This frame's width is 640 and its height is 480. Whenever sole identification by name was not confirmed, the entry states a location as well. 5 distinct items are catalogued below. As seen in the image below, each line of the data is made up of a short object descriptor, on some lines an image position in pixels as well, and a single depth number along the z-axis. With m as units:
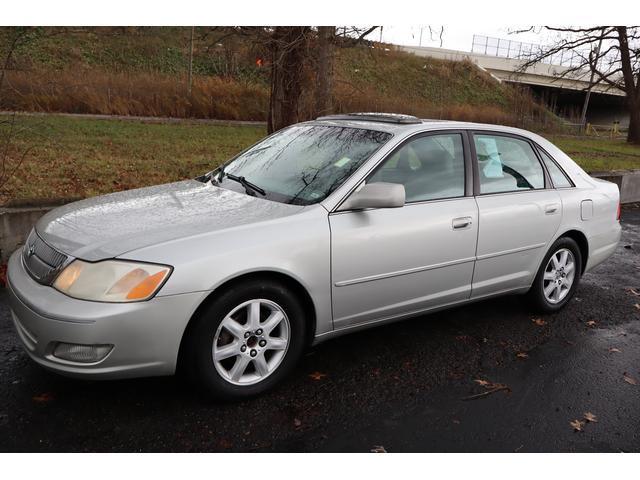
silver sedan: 2.73
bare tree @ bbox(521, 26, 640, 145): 23.86
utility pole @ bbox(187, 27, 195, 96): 21.70
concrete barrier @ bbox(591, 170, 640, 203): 10.32
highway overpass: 47.66
